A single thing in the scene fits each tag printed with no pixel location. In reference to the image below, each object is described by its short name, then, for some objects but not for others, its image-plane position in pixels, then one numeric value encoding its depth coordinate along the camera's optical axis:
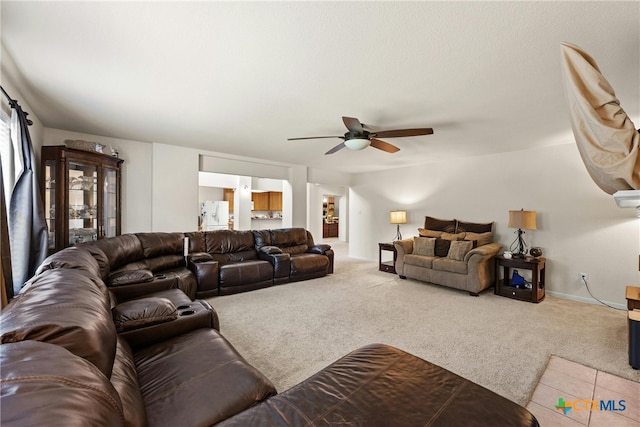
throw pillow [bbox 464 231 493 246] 4.65
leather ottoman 0.96
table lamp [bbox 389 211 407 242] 5.96
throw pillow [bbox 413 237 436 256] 4.96
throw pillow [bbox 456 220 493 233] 4.86
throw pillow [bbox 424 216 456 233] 5.25
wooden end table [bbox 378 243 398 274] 5.66
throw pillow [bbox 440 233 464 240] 4.91
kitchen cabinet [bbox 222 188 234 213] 9.97
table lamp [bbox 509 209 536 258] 4.11
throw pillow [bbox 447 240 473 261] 4.43
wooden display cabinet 3.30
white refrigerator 8.78
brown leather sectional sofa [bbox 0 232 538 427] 0.61
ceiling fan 2.94
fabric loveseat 4.20
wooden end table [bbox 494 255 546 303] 3.89
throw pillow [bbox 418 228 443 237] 5.28
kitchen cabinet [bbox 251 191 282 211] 10.12
